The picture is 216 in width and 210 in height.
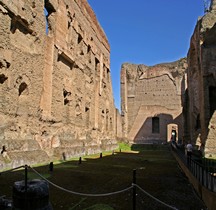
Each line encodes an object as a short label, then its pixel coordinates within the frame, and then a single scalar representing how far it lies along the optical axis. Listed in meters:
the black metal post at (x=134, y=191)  3.72
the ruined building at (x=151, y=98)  33.00
